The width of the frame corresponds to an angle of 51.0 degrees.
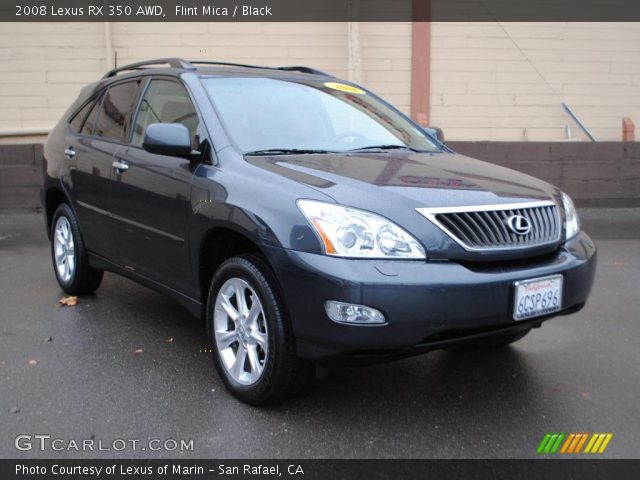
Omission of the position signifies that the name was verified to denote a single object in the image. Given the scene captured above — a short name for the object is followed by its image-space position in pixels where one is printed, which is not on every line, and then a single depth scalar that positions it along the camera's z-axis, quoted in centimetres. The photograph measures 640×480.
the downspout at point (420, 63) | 1095
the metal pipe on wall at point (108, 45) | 1063
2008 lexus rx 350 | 282
